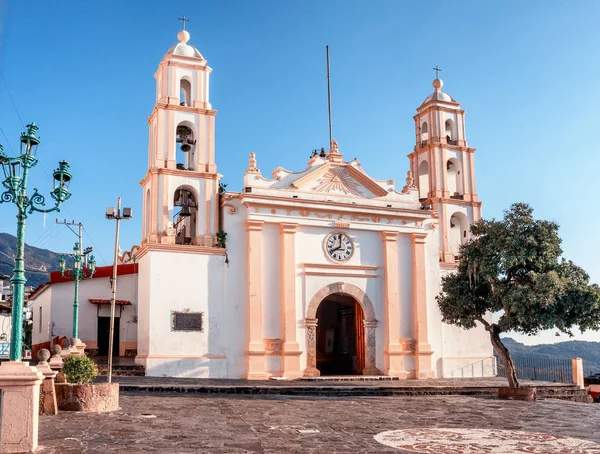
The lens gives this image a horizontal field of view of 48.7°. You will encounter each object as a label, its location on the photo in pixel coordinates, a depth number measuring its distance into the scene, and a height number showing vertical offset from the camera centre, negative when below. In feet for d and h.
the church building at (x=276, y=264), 77.20 +7.60
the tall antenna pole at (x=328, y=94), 92.67 +32.25
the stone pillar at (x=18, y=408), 27.07 -3.18
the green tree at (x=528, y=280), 62.44 +4.08
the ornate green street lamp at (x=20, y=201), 30.86 +6.59
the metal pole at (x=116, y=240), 57.07 +7.95
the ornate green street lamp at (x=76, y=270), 76.38 +7.54
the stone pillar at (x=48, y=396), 39.70 -3.95
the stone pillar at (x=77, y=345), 69.37 -1.63
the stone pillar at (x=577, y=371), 80.33 -5.84
